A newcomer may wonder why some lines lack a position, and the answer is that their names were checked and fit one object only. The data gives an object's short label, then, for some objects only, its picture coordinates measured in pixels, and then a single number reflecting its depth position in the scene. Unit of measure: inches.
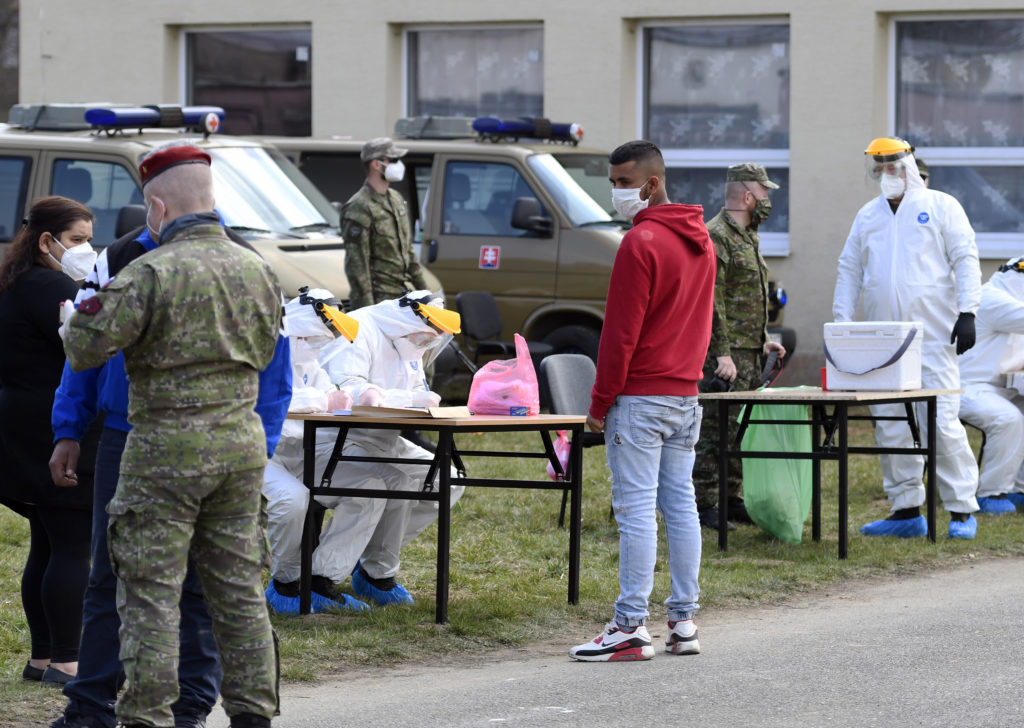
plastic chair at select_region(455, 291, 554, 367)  808.3
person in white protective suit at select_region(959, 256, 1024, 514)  648.1
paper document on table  432.5
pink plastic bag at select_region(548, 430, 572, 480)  628.3
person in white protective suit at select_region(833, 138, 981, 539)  589.4
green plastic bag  564.5
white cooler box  549.3
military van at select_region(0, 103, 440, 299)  735.8
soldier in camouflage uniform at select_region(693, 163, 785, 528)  593.4
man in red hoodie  401.9
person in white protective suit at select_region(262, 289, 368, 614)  441.6
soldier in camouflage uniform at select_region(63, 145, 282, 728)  281.3
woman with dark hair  364.4
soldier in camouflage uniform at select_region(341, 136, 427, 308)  726.2
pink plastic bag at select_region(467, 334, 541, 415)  451.0
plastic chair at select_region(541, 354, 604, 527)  561.5
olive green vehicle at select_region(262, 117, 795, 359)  823.0
